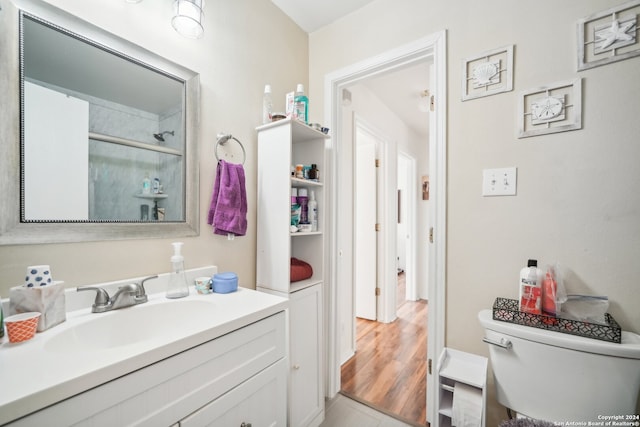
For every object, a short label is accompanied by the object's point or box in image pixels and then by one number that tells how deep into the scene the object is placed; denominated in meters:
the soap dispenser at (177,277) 1.00
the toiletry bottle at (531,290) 0.99
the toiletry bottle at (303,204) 1.45
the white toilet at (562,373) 0.83
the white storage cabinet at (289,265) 1.28
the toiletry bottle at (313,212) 1.49
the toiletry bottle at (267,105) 1.39
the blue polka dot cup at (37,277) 0.72
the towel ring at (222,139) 1.24
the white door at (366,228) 2.88
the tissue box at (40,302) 0.70
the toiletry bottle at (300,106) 1.41
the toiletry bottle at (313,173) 1.50
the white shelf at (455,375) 1.06
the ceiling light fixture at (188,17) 1.04
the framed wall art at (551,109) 1.04
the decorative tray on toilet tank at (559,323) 0.86
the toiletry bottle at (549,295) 0.97
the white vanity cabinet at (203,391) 0.53
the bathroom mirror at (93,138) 0.78
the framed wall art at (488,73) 1.17
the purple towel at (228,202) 1.19
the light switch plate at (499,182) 1.16
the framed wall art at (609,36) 0.96
